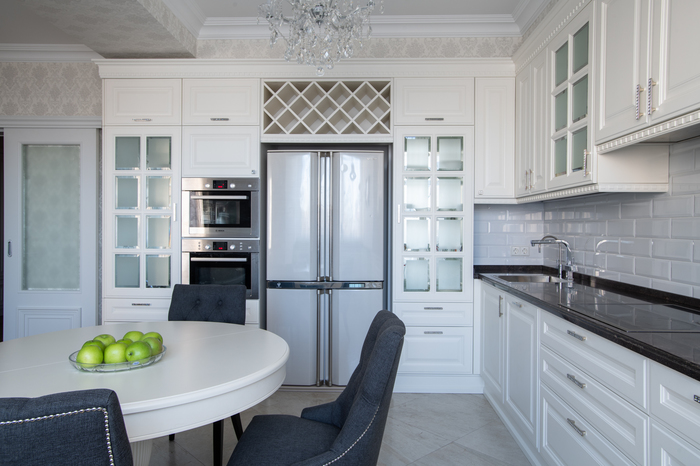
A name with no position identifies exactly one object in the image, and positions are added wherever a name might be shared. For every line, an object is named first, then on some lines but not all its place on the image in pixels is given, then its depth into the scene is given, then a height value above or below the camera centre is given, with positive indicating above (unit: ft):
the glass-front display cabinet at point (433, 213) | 10.06 +0.43
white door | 11.65 -0.04
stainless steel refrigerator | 10.12 -0.47
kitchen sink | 9.79 -1.19
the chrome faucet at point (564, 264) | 8.17 -0.74
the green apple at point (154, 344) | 4.57 -1.33
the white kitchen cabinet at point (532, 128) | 8.32 +2.31
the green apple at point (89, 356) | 4.19 -1.35
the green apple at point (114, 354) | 4.27 -1.35
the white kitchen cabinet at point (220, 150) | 10.12 +2.02
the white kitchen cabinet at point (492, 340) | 8.52 -2.53
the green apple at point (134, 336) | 4.79 -1.30
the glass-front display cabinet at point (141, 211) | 10.14 +0.46
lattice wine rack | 10.15 +3.31
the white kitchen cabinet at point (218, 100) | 10.11 +3.30
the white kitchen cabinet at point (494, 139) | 10.00 +2.31
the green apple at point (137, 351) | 4.31 -1.34
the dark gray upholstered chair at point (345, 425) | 3.69 -2.12
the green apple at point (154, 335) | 4.83 -1.31
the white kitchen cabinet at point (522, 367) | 6.75 -2.53
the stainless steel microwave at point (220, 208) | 10.09 +0.55
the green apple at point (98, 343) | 4.38 -1.27
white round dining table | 3.67 -1.55
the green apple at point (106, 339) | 4.60 -1.29
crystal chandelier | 6.08 +3.22
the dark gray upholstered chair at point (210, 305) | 7.45 -1.43
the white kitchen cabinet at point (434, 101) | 10.02 +3.27
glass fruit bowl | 4.21 -1.47
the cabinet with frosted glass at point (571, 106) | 6.59 +2.25
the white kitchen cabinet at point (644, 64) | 4.44 +2.14
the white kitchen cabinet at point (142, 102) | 10.13 +3.26
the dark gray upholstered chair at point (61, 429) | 2.27 -1.17
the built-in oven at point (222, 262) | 10.06 -0.83
